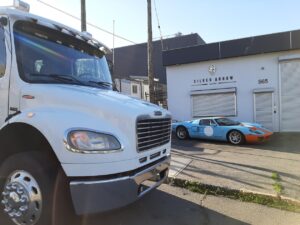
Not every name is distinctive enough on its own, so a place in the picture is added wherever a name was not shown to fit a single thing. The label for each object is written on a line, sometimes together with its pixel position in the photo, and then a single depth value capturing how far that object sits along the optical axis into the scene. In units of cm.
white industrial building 1216
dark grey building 2586
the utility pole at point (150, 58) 1038
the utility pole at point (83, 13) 921
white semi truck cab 242
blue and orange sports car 950
